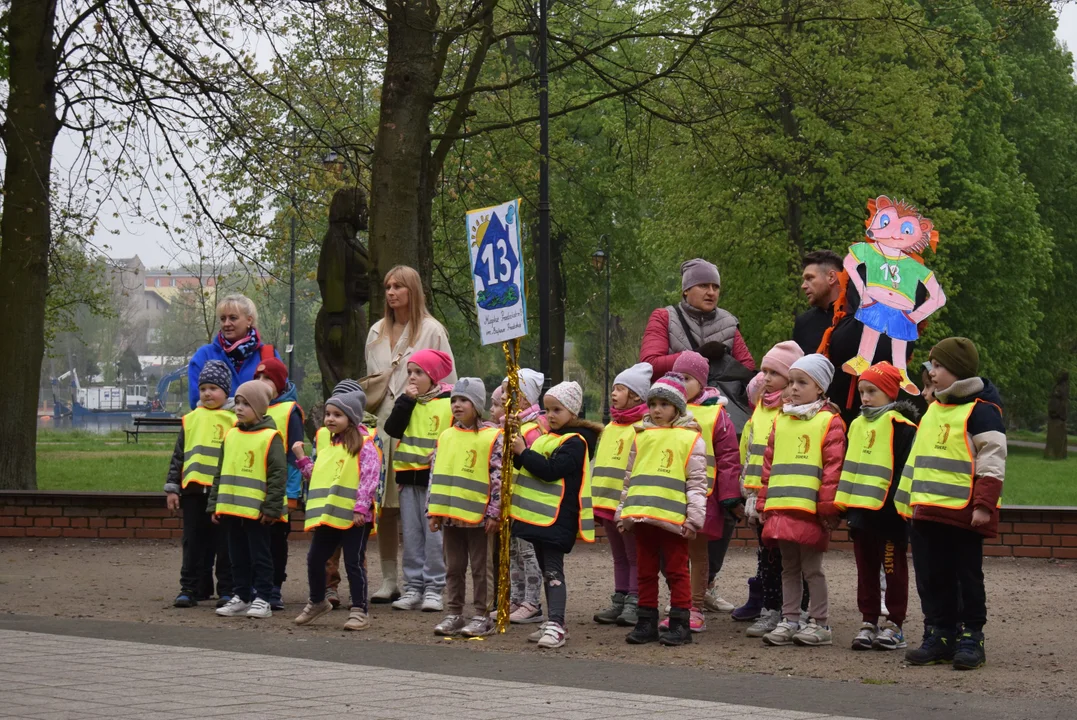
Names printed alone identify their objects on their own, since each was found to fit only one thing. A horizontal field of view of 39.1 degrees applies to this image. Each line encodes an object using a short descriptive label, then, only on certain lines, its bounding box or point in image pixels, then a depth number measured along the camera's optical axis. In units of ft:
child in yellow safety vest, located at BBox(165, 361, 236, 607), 32.81
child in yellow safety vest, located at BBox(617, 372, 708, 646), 27.53
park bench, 143.74
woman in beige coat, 33.55
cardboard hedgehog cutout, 28.89
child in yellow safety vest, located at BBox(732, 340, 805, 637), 29.01
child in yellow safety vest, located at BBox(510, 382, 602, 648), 28.09
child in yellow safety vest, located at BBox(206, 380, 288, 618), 31.42
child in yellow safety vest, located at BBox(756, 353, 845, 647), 27.50
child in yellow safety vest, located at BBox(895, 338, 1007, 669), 25.16
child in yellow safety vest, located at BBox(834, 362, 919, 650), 27.02
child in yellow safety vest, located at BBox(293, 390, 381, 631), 29.86
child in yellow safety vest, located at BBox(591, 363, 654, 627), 29.01
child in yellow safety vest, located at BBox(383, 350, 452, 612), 31.60
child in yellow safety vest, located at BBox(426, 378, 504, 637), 29.04
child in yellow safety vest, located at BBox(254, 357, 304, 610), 32.48
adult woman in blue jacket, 33.78
